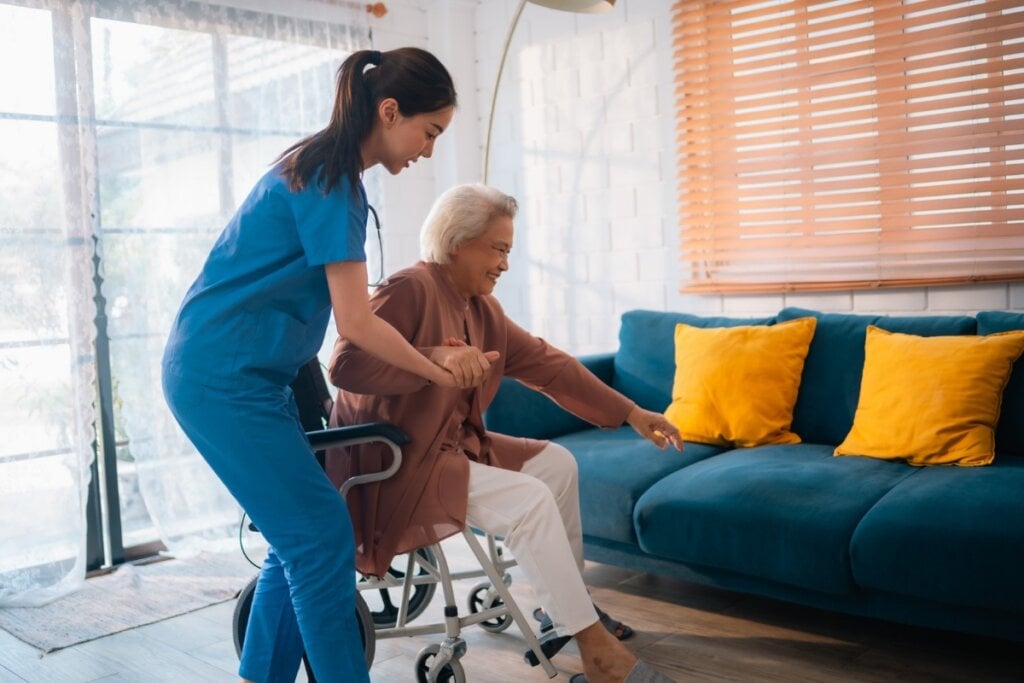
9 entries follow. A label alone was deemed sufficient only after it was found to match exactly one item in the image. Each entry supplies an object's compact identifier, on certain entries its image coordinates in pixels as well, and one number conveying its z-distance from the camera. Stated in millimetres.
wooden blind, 3193
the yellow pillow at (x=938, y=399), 2771
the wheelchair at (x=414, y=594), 2244
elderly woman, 2191
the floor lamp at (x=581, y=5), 3301
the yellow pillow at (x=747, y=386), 3213
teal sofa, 2297
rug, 3066
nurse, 1887
